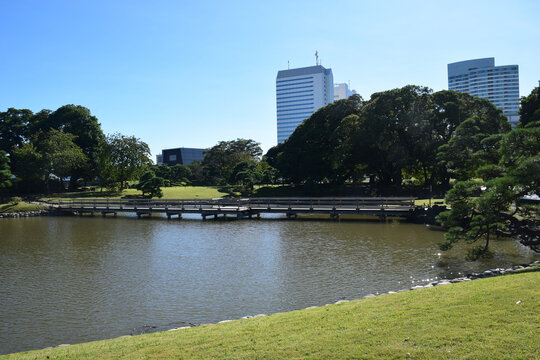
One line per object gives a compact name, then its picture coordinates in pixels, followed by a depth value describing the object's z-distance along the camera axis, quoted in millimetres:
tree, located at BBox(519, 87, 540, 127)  32156
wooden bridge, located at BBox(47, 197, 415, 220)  30970
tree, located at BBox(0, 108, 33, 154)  57125
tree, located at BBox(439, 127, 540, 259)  11165
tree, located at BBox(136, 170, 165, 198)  48103
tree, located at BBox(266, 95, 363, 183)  48359
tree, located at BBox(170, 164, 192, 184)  77562
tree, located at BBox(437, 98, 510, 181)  22072
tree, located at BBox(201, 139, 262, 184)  75000
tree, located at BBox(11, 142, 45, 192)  48438
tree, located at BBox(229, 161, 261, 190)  56281
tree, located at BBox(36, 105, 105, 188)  57344
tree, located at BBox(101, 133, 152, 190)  53719
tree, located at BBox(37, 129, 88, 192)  49469
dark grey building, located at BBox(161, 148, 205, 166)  111500
